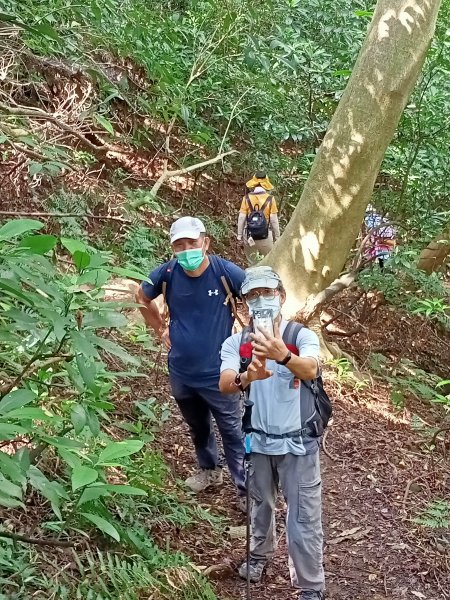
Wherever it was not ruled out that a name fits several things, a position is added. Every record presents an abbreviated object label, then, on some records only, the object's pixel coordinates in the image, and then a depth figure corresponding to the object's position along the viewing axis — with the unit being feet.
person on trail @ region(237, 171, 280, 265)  30.09
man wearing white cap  14.07
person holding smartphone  11.13
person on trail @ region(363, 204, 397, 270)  26.84
